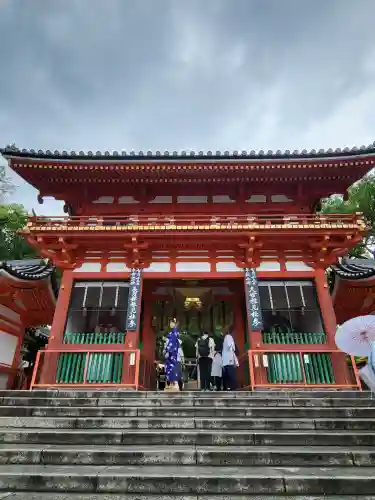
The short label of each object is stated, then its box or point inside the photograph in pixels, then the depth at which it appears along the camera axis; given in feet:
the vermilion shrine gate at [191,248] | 33.04
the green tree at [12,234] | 74.79
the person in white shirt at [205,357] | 34.86
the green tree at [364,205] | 76.02
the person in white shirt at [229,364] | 32.50
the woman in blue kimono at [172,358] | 31.81
